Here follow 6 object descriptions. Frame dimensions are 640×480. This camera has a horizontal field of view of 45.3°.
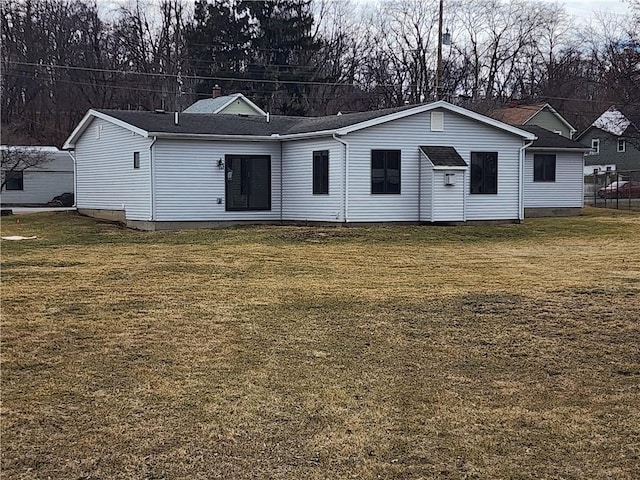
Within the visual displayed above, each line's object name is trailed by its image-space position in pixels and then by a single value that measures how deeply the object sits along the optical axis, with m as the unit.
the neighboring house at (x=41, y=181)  32.12
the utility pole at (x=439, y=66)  29.21
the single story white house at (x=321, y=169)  18.66
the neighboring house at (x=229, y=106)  32.16
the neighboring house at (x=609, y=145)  50.72
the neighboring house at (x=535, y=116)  41.84
